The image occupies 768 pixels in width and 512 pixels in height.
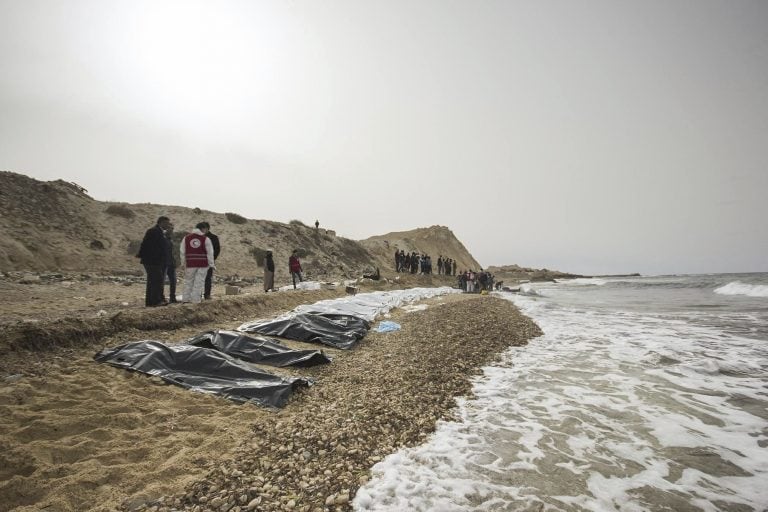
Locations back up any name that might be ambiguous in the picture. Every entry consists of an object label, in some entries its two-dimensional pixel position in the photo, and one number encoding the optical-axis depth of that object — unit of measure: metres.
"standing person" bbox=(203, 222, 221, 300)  9.58
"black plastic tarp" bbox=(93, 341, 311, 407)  4.27
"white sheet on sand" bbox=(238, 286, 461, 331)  9.76
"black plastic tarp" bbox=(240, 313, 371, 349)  7.39
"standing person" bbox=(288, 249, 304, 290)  14.77
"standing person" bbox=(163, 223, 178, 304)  8.49
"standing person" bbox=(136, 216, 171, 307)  8.04
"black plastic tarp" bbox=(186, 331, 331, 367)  5.72
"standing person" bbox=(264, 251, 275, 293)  13.48
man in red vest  8.68
